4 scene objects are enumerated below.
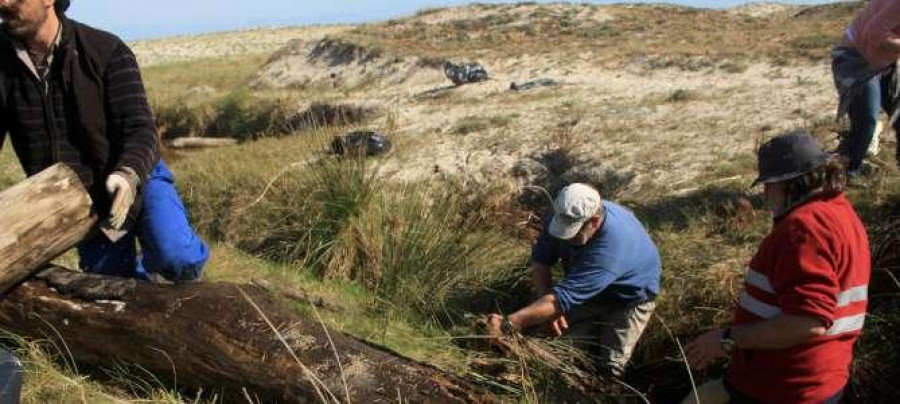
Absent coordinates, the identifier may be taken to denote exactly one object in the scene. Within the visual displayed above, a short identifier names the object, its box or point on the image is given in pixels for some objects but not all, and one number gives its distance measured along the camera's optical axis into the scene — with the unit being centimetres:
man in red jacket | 242
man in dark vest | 316
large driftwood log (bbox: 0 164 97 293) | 308
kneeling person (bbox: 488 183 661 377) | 368
